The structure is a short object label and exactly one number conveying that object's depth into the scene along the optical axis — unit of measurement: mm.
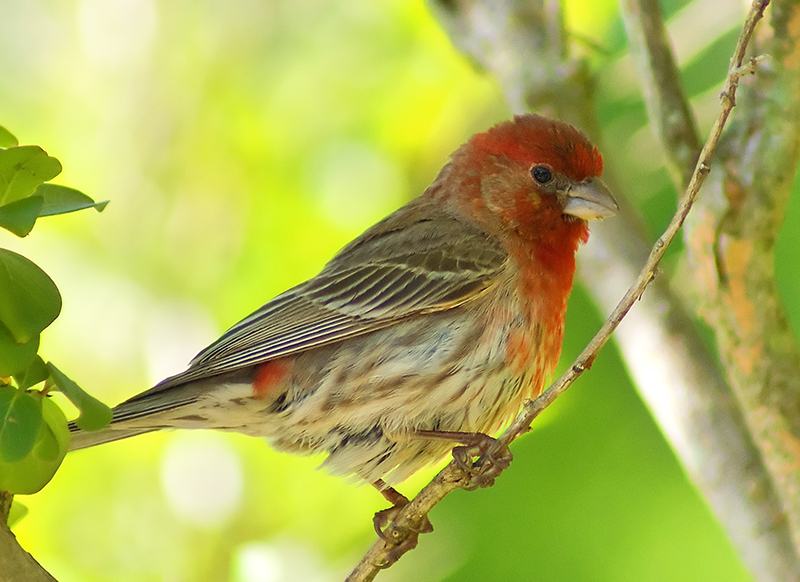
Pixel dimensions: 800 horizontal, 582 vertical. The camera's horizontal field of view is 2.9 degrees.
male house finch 3400
